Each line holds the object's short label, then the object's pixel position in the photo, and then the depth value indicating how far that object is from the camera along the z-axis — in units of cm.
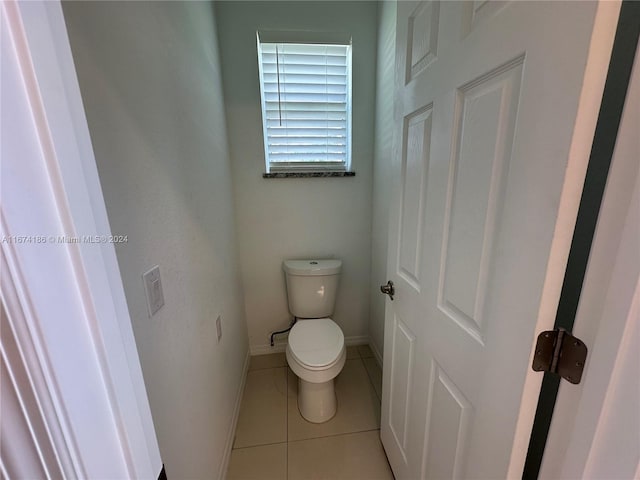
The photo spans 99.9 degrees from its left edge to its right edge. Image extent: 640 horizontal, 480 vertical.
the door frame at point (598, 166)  49
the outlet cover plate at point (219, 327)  129
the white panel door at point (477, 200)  46
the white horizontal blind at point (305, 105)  169
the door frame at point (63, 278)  29
